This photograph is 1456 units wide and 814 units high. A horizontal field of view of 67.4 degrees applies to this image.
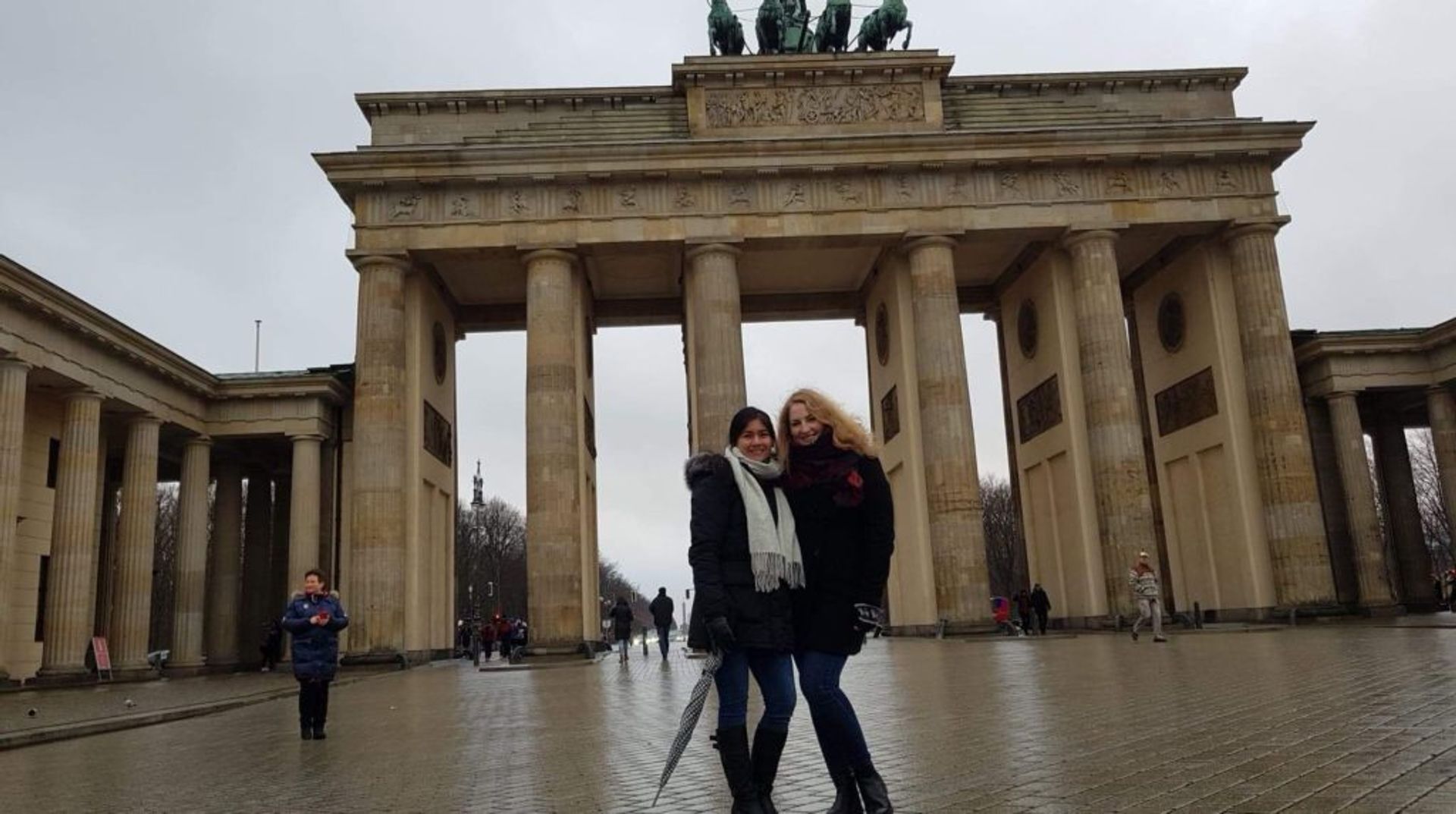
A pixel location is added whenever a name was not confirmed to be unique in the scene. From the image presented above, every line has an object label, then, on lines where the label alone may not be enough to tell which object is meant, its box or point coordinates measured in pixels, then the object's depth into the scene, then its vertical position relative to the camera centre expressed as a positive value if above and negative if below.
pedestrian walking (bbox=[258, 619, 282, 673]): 34.16 -0.10
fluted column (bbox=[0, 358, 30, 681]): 24.05 +4.39
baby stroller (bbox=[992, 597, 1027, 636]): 30.74 -0.54
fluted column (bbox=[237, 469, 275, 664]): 38.03 +2.80
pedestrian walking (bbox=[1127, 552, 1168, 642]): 22.31 +0.05
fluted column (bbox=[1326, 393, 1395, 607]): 31.39 +2.25
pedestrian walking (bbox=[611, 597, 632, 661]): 28.64 +0.02
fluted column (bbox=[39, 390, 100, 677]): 26.88 +2.92
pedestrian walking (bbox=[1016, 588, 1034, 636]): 34.81 -0.25
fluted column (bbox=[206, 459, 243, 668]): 35.84 +2.16
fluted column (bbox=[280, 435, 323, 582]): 33.09 +4.04
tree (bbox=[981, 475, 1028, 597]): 81.62 +4.60
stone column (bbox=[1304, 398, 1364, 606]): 33.66 +2.59
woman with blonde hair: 5.02 +0.24
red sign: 27.50 +0.01
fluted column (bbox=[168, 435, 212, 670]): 32.44 +2.72
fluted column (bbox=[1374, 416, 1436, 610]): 36.66 +1.32
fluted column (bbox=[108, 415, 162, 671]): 30.42 +2.97
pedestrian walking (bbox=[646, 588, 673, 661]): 29.41 +0.18
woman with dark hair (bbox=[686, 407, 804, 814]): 4.95 +0.09
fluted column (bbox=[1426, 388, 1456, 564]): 34.25 +4.73
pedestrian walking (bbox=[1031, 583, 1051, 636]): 32.56 -0.16
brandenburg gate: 30.88 +10.41
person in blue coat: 10.87 -0.02
